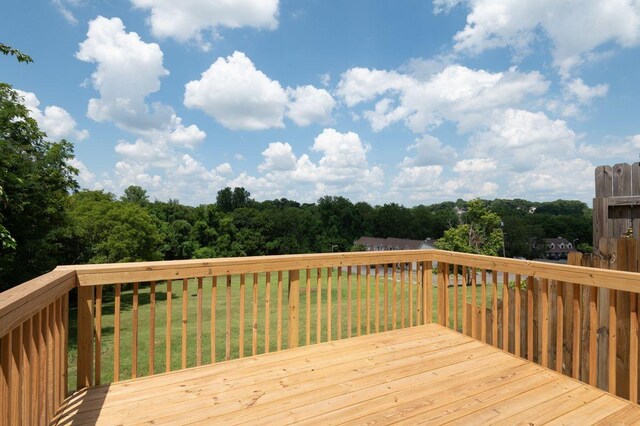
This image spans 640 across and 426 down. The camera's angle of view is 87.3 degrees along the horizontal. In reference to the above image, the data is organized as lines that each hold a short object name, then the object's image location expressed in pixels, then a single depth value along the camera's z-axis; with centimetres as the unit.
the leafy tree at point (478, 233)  1861
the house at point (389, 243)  4694
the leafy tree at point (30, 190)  1096
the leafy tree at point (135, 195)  3978
